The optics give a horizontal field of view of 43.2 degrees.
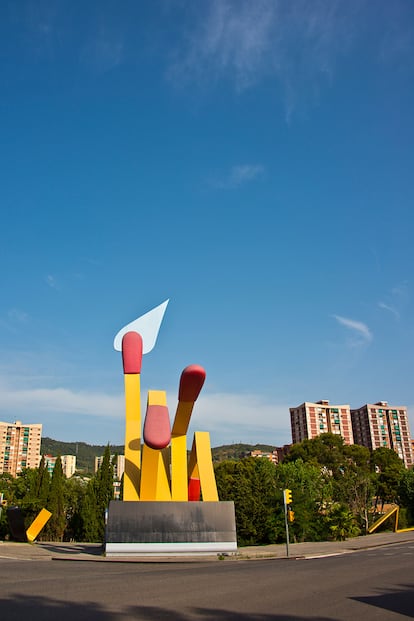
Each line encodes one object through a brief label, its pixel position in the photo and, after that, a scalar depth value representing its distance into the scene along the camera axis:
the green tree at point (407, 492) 49.81
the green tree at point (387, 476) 61.78
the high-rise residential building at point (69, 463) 159.66
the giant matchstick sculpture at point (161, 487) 22.00
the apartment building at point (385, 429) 123.88
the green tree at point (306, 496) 37.16
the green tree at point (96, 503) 43.88
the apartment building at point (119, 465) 162.62
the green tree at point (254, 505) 37.81
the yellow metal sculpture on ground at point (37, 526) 33.03
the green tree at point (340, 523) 35.34
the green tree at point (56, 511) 45.03
